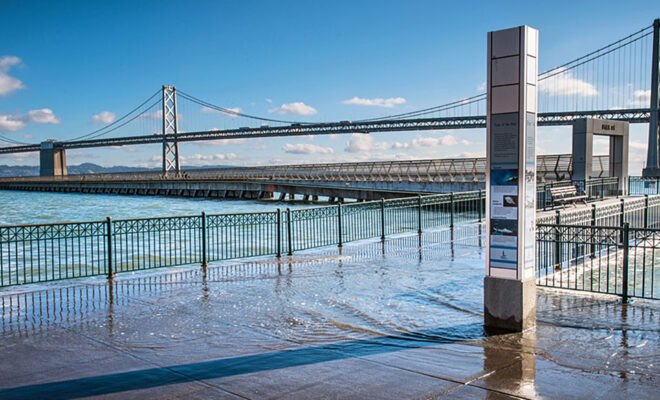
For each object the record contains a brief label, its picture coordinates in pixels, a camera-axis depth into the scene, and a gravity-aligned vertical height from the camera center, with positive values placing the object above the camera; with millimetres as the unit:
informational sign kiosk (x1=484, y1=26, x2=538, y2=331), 6672 +74
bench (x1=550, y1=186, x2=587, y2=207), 17969 -519
